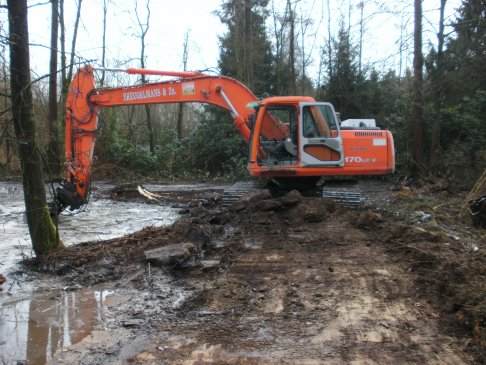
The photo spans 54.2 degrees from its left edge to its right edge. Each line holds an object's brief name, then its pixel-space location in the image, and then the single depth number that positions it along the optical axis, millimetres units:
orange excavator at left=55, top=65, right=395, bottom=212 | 9992
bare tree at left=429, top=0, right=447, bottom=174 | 15812
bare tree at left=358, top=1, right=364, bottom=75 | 15575
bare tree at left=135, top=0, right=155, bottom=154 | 25125
